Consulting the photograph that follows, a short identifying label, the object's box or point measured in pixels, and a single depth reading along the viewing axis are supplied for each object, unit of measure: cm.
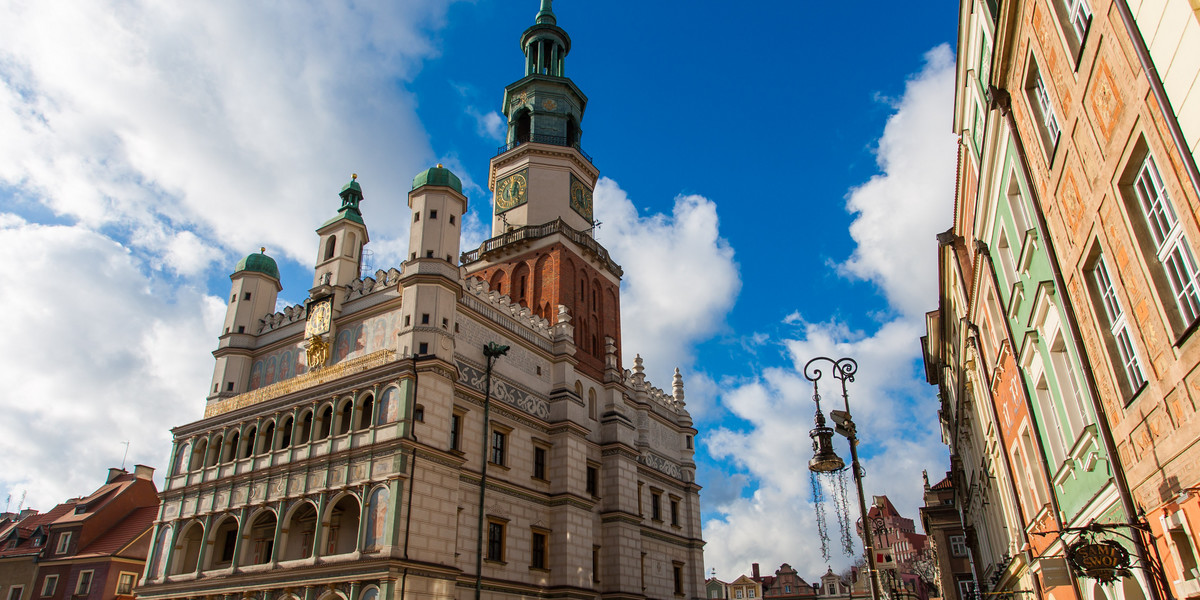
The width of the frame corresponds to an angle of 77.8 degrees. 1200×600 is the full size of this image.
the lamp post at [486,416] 2803
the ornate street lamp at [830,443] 1497
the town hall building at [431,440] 2673
